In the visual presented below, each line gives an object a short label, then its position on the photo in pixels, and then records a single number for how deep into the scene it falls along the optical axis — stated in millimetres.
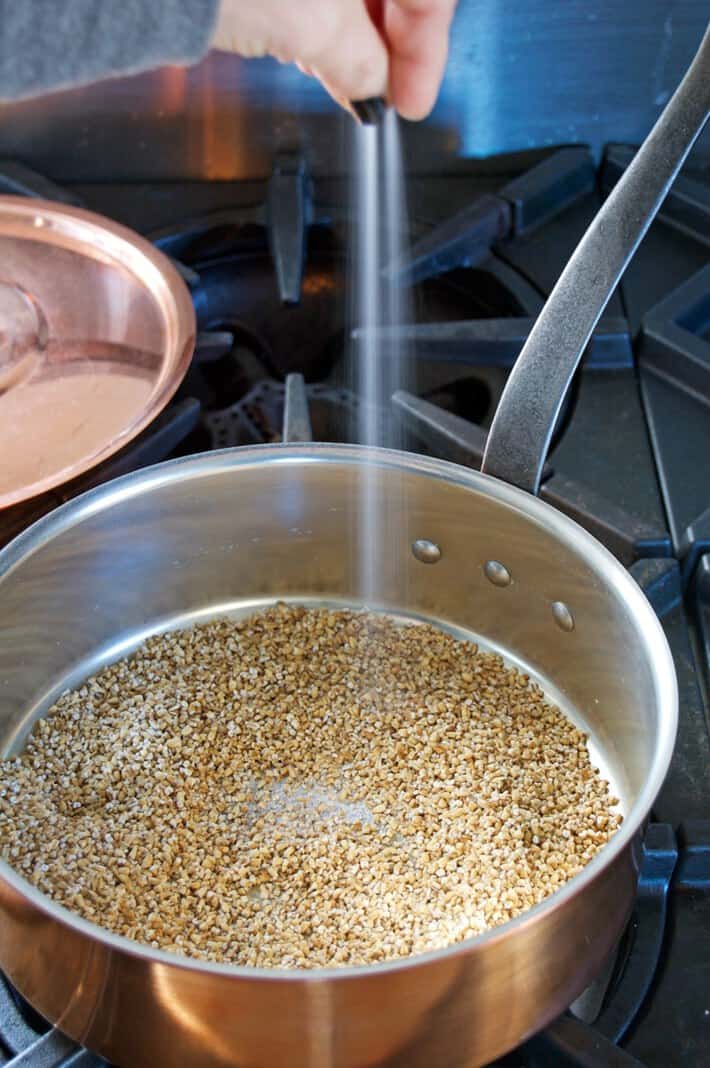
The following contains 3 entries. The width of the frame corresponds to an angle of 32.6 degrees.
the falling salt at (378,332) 855
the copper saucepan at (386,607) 520
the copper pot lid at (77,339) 866
